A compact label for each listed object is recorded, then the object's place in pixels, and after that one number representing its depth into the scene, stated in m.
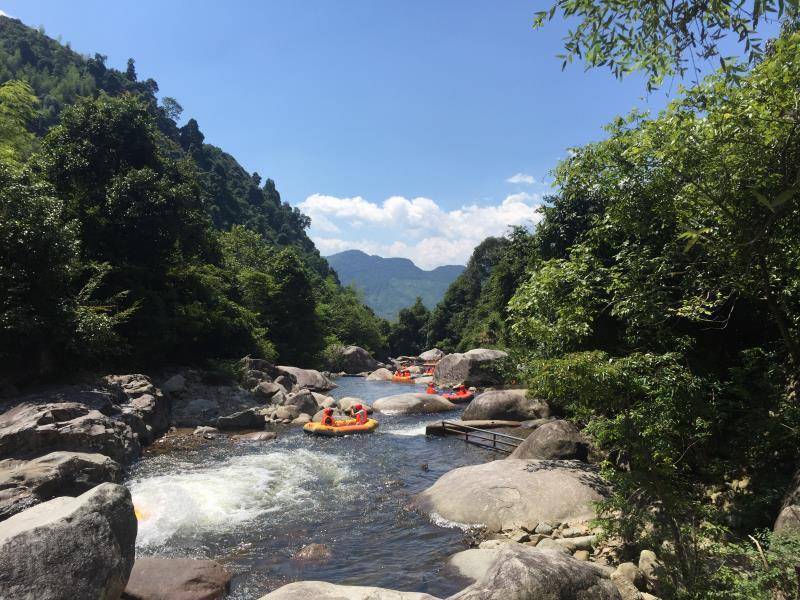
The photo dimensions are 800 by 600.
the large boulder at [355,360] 49.16
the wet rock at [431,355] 56.97
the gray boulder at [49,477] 8.21
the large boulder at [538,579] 4.87
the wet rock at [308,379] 29.09
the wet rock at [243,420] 18.12
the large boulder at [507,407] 19.39
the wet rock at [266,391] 22.86
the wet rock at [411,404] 22.89
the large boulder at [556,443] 11.62
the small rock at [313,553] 8.11
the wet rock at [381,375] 42.12
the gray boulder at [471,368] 32.59
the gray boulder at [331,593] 5.54
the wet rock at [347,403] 21.83
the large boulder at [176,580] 6.26
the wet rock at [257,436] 16.58
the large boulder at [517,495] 8.74
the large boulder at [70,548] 4.78
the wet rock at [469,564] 7.18
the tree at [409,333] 71.06
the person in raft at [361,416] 17.95
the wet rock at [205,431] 16.91
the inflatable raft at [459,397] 26.06
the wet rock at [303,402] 20.95
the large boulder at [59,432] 11.12
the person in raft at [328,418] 17.63
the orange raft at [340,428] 17.22
